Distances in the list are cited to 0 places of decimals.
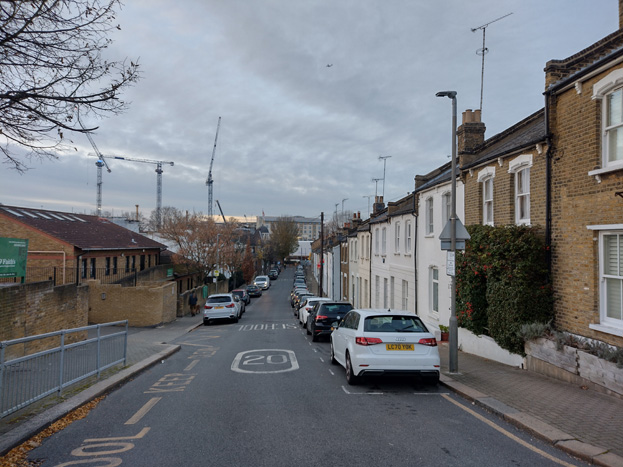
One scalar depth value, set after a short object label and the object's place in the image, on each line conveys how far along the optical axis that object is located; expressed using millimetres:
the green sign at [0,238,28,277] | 13367
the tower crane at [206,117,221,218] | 123006
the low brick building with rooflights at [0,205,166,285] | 25234
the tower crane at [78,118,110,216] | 128087
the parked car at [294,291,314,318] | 34750
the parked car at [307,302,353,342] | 17719
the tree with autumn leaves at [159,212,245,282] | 41031
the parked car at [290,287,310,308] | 39578
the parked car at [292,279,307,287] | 53519
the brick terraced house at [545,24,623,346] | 8500
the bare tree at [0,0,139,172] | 5559
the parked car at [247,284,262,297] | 53222
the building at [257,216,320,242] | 176188
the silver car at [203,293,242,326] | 27203
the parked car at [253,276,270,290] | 63781
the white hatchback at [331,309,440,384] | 8719
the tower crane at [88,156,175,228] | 136250
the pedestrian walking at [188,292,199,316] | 32156
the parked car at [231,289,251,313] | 40509
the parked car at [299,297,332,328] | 22847
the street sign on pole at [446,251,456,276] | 10375
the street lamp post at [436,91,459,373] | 9953
